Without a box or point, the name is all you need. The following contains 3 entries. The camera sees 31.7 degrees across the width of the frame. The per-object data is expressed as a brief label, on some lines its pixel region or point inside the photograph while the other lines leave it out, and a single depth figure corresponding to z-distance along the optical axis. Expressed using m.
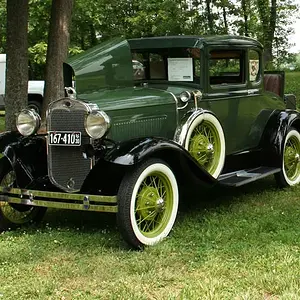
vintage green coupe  4.28
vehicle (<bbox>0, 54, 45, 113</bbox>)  15.09
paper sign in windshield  5.38
